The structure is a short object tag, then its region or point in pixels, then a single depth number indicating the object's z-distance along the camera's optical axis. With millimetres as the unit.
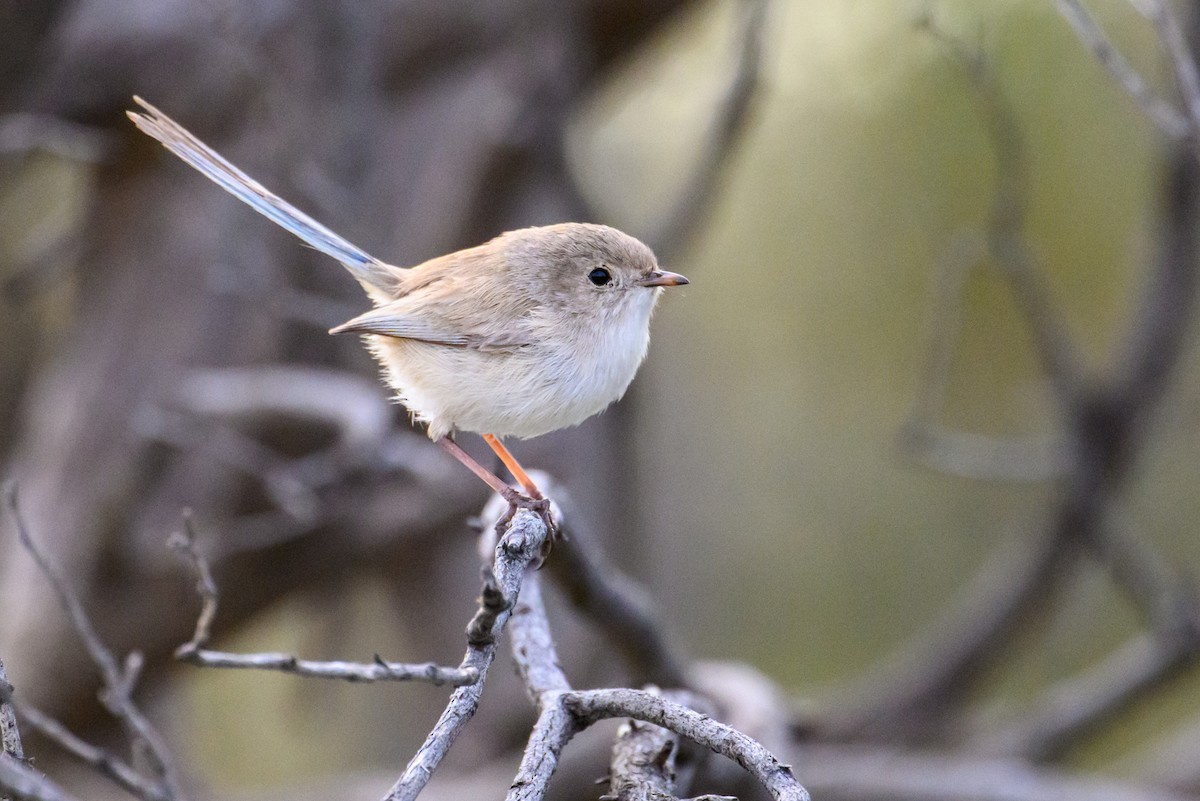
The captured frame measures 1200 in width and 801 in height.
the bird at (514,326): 4809
